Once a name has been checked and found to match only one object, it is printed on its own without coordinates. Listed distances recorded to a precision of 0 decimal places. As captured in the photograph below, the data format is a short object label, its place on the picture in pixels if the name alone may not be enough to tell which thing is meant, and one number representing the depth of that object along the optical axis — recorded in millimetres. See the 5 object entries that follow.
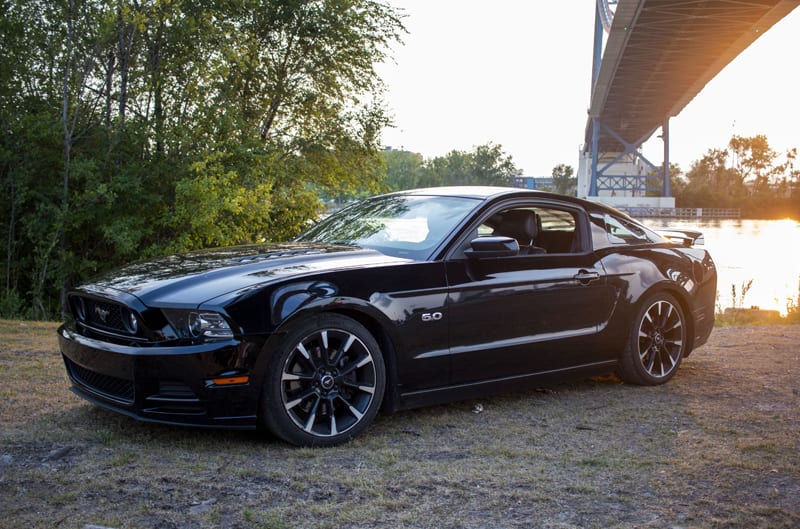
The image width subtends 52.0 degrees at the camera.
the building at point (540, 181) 117331
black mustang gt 3998
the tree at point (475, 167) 124094
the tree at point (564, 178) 124656
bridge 37344
